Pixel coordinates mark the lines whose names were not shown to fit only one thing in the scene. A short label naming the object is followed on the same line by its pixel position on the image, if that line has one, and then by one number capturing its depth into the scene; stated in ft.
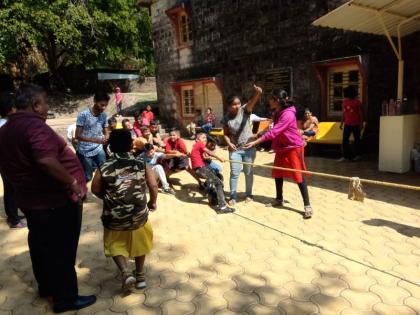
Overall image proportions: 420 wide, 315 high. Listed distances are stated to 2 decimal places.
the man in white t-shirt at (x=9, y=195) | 13.70
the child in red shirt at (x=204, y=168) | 18.14
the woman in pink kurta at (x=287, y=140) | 16.10
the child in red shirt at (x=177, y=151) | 21.80
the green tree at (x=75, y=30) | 49.62
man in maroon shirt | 8.63
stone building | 29.14
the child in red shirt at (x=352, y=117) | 27.50
